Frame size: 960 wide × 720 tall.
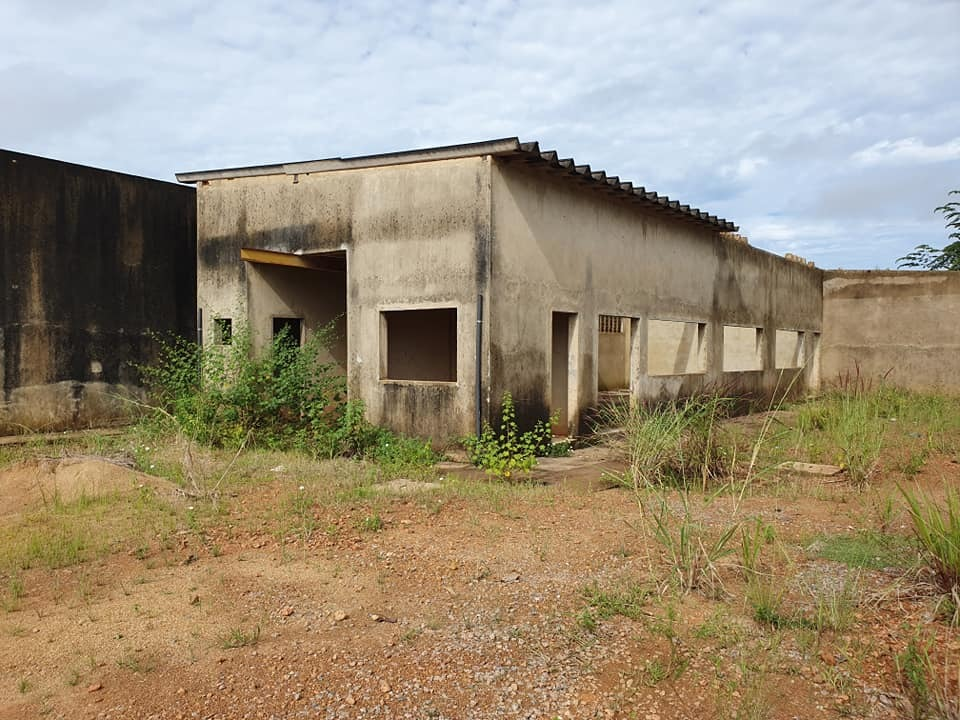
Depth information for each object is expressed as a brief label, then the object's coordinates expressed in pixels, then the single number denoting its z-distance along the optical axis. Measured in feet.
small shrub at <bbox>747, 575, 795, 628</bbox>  12.20
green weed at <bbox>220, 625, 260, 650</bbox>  11.66
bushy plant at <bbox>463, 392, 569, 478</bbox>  26.58
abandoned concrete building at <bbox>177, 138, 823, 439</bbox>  28.25
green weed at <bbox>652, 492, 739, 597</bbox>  13.38
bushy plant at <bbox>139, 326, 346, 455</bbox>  30.19
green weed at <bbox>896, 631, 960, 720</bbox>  9.43
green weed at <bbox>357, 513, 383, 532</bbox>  18.19
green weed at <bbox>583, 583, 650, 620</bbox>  12.67
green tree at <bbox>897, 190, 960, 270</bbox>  78.35
